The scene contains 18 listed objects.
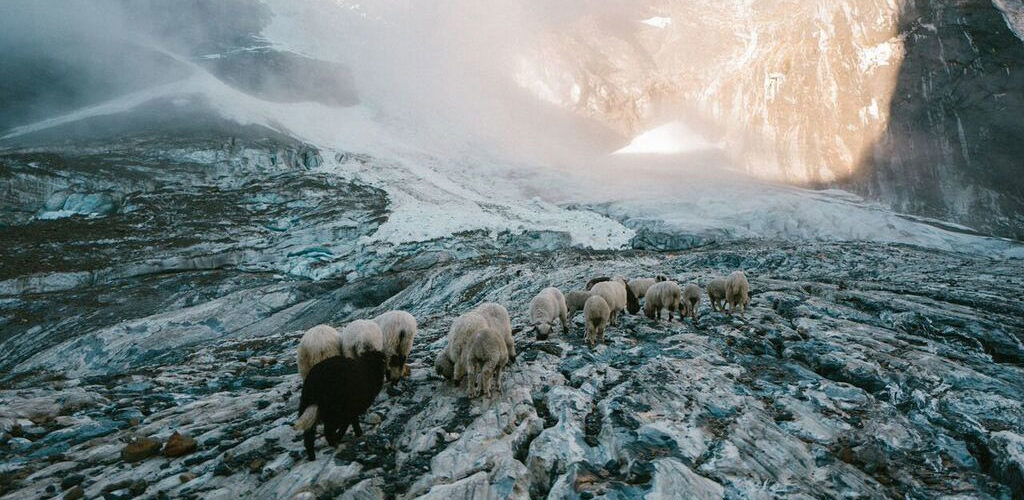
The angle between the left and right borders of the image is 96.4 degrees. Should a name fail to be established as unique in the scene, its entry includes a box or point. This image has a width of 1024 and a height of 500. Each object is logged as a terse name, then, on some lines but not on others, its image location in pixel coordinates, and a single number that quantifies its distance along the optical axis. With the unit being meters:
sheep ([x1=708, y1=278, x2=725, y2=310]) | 15.05
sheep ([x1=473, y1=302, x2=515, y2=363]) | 9.95
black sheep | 6.31
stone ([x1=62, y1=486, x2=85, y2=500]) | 5.53
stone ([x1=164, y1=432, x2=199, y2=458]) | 6.75
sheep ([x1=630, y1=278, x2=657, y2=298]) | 16.67
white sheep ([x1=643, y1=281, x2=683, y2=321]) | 14.18
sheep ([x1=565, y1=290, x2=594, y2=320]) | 14.65
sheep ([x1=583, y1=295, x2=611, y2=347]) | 11.62
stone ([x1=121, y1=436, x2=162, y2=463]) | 6.70
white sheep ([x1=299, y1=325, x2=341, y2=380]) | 8.60
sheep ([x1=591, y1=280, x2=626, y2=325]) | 13.78
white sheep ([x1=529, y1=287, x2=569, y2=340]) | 12.26
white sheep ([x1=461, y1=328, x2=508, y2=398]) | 8.33
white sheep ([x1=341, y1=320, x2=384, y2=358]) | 9.02
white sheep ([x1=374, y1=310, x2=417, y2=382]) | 9.28
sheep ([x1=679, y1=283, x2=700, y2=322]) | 14.23
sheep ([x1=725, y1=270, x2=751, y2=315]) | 14.48
